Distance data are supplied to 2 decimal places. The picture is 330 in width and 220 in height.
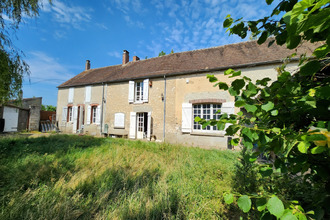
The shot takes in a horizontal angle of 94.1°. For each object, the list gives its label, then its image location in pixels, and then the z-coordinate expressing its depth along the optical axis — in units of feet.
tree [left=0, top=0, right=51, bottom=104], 13.96
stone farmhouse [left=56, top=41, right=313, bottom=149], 26.91
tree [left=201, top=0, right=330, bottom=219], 2.00
